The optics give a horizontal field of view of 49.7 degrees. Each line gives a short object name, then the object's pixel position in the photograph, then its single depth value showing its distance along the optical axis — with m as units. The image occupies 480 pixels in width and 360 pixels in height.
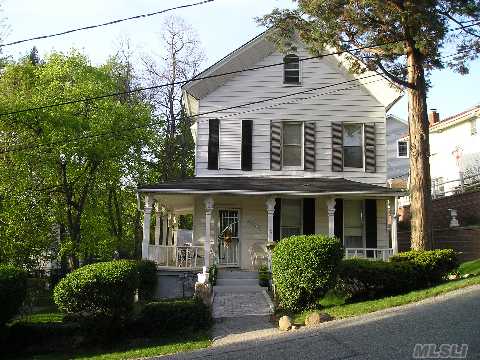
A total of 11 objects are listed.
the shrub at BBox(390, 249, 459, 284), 12.38
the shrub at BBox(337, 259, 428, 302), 11.99
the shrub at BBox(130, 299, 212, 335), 11.25
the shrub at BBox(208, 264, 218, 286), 14.74
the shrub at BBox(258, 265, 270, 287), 15.18
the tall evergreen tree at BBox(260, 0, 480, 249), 13.94
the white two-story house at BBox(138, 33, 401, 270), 17.75
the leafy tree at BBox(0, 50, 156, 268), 19.53
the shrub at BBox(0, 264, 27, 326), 11.01
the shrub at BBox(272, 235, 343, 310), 11.52
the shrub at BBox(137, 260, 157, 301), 13.92
